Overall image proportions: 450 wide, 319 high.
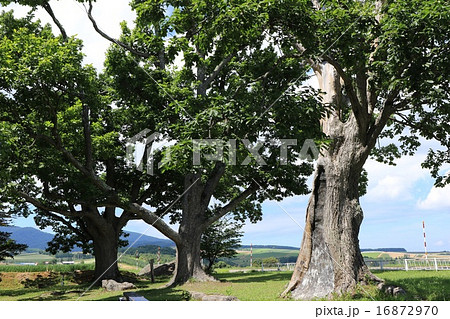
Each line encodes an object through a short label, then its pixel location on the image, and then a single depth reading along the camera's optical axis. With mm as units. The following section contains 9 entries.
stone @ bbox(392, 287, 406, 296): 10512
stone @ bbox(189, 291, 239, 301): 10666
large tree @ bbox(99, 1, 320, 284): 10109
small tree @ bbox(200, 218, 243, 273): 30500
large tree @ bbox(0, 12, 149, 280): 12898
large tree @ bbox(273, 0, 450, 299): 8945
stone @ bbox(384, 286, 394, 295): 10627
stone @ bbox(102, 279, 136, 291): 18781
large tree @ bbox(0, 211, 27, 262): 24609
